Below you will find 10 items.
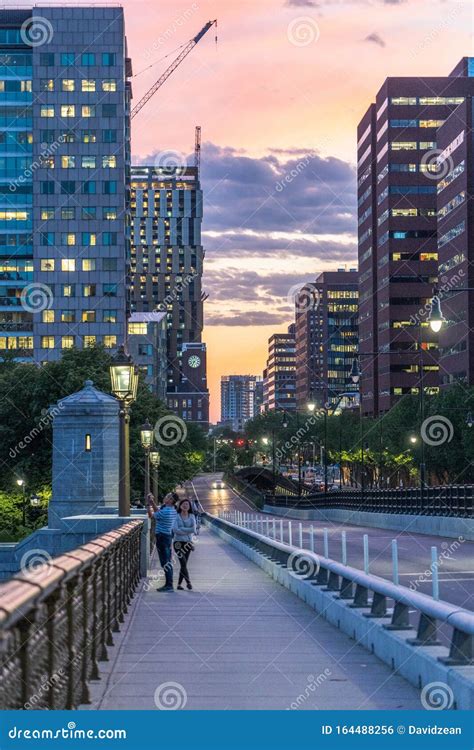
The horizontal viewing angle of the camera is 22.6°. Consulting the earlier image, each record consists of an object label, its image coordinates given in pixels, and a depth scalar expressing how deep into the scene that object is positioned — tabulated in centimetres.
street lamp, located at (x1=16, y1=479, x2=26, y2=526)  7005
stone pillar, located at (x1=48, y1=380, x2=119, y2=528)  3884
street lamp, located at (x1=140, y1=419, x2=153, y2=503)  4072
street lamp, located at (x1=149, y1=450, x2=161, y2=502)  5752
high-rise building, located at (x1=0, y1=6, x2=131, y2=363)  14688
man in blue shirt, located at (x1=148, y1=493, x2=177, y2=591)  2302
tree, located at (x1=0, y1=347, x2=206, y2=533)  6894
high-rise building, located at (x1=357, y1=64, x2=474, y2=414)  17350
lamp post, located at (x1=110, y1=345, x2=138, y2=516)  2431
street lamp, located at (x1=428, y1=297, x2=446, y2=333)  3203
